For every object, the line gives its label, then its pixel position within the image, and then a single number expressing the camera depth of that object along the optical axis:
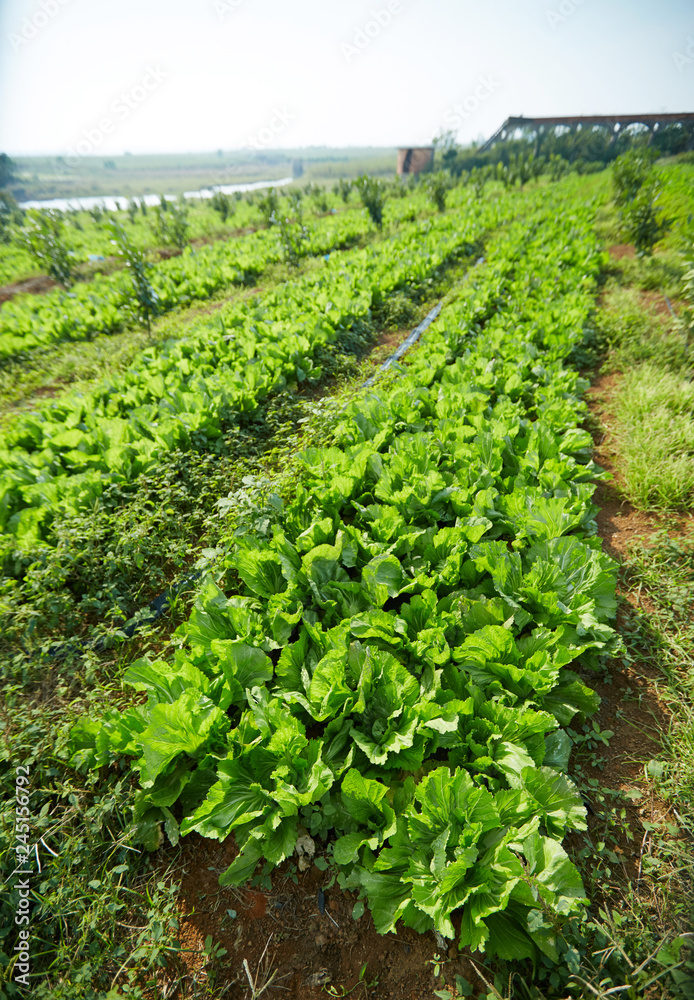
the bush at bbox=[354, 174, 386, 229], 15.27
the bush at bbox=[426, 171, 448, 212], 18.97
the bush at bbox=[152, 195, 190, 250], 15.77
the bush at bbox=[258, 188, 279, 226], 15.81
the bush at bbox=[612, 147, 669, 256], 10.18
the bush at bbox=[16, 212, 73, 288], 9.41
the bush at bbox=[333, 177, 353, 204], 24.62
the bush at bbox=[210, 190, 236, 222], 21.56
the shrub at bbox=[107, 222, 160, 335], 7.44
